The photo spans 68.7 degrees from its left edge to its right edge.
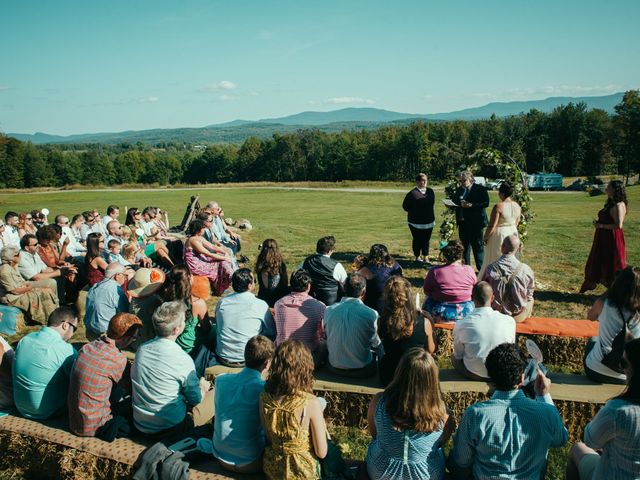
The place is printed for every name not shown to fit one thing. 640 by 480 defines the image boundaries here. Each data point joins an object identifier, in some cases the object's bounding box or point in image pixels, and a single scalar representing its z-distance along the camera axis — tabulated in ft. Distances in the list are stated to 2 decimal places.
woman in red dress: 26.21
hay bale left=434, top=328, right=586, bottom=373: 19.21
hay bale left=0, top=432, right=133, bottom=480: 12.96
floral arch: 34.22
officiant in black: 33.06
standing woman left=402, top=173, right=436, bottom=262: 35.76
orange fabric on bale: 19.16
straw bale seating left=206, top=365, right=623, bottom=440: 14.70
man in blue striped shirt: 10.15
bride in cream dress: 28.76
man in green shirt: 13.92
